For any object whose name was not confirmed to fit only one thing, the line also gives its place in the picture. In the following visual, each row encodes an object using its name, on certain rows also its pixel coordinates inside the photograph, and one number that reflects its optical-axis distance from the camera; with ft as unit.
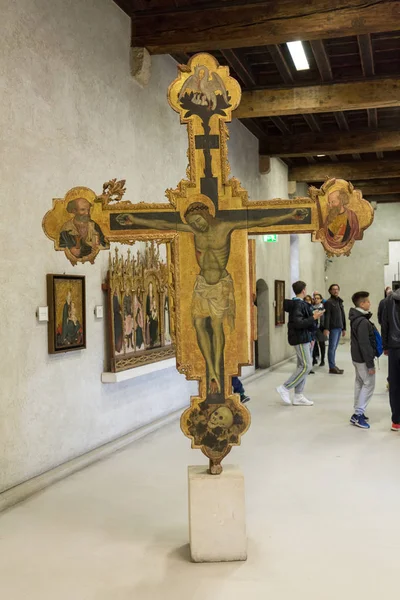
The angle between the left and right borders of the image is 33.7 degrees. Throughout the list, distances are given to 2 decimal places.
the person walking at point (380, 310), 27.43
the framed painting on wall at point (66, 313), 19.76
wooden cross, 13.32
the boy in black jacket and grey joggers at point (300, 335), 30.66
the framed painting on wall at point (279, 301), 52.16
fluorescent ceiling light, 30.14
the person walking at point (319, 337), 45.68
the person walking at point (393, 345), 25.36
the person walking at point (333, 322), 45.37
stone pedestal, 13.14
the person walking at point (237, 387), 30.07
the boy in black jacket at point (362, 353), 25.54
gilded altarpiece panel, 23.61
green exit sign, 47.97
